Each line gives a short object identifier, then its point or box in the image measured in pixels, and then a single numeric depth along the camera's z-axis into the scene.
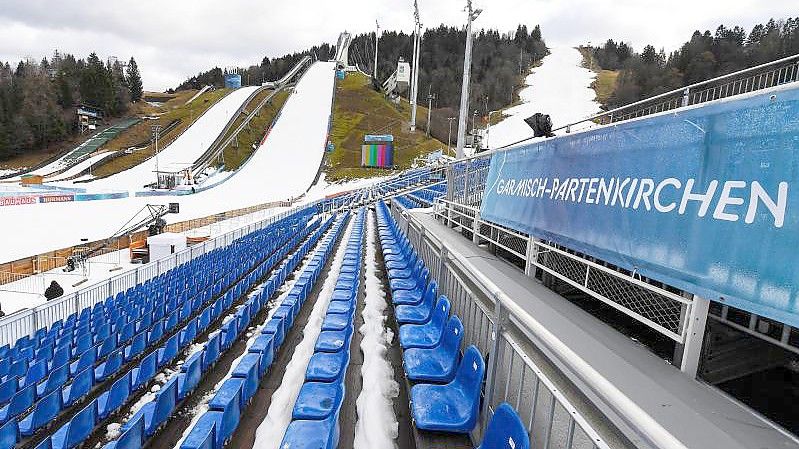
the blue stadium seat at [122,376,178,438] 4.00
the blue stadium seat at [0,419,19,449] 3.90
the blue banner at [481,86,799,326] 2.08
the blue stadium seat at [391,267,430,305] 6.09
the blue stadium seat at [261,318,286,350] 5.78
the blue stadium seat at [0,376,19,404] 5.19
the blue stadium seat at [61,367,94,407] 5.03
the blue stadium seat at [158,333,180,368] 5.87
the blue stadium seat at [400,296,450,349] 4.42
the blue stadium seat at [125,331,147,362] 6.34
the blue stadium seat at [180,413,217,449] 3.23
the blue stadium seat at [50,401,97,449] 3.85
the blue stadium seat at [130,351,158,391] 5.17
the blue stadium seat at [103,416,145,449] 3.40
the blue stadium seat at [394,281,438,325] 5.21
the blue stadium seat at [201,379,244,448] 3.57
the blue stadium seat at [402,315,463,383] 3.73
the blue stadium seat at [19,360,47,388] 5.68
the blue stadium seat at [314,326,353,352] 4.74
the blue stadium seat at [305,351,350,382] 4.10
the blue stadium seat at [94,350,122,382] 5.66
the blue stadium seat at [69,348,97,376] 5.91
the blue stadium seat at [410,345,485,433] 3.05
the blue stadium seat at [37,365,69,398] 5.31
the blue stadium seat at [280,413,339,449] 3.07
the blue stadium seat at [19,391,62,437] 4.43
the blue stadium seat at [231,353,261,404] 4.43
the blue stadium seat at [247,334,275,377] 5.10
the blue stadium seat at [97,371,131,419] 4.55
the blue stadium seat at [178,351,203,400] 4.73
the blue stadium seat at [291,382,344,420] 3.50
